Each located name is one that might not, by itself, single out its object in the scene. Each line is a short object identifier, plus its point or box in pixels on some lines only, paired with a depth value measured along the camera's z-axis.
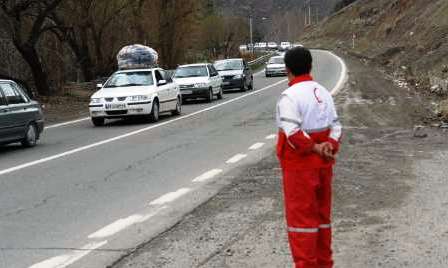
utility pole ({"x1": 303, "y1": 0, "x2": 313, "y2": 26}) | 173.57
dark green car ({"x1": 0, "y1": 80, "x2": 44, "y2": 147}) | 14.00
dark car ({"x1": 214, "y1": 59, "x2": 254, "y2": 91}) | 34.19
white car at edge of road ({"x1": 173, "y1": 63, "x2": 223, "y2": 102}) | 27.81
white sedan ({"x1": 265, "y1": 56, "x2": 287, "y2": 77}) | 48.16
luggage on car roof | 34.69
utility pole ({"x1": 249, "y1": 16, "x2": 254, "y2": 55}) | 99.64
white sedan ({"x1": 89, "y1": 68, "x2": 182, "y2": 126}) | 19.44
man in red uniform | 4.79
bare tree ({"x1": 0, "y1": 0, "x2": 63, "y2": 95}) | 26.86
